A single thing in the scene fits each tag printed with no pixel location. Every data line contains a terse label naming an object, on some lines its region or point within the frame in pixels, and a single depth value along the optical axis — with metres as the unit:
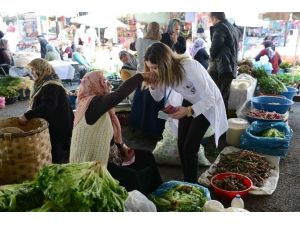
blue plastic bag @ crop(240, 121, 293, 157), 4.05
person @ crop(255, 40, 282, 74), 8.33
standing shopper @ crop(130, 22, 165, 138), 4.71
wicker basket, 2.71
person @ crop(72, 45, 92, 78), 9.57
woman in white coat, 2.71
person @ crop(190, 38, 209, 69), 6.00
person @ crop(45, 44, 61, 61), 9.36
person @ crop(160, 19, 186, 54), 5.14
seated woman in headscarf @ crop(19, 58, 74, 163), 3.55
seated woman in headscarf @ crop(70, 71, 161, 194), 2.43
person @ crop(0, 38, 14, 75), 8.36
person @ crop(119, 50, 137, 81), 5.59
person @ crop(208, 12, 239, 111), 4.65
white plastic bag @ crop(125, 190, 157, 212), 1.92
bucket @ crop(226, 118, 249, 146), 4.55
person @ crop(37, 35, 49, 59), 9.72
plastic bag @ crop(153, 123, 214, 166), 3.92
